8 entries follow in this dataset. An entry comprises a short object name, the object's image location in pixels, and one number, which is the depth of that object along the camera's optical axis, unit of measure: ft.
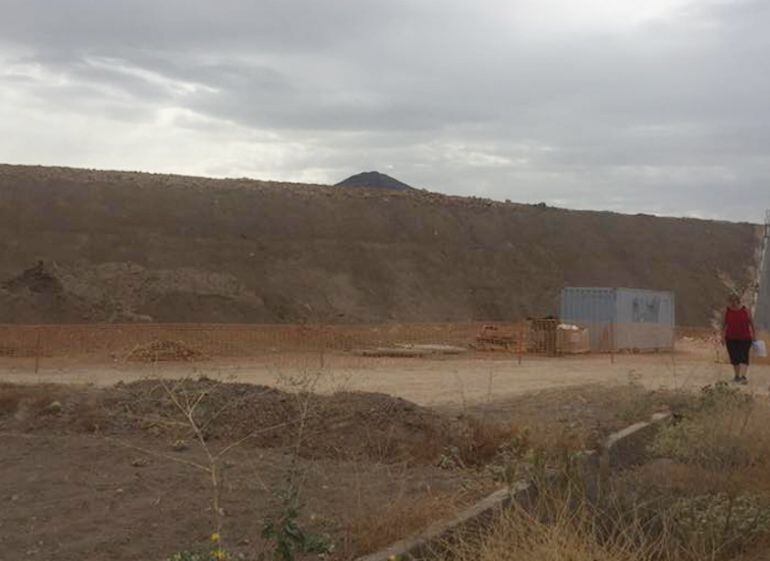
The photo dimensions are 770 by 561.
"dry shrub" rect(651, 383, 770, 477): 29.37
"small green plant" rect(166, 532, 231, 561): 17.21
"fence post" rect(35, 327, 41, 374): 76.87
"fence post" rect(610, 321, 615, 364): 100.19
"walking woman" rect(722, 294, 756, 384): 61.26
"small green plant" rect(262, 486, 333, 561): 17.90
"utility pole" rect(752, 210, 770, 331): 121.32
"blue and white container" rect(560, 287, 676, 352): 108.88
